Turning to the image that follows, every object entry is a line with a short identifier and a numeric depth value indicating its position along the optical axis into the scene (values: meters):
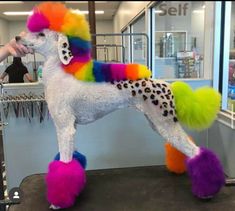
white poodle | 1.22
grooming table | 1.27
